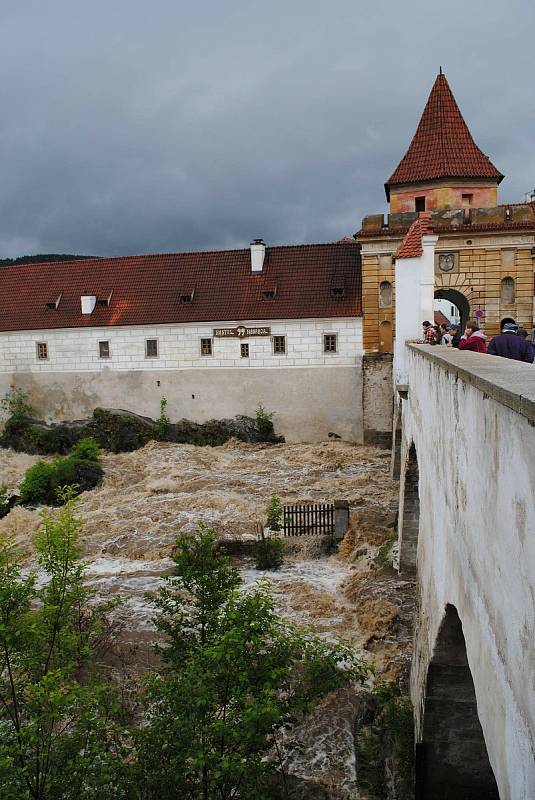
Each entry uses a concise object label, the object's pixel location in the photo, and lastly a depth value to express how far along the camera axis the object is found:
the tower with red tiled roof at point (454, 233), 23.44
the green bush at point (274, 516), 15.59
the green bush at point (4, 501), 19.89
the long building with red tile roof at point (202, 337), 26.03
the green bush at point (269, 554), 14.84
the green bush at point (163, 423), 26.89
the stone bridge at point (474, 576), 3.00
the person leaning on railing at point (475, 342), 8.75
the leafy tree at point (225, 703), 5.79
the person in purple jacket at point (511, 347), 7.10
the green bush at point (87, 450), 24.64
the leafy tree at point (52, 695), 5.69
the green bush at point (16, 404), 28.48
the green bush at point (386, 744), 8.16
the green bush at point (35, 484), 20.50
